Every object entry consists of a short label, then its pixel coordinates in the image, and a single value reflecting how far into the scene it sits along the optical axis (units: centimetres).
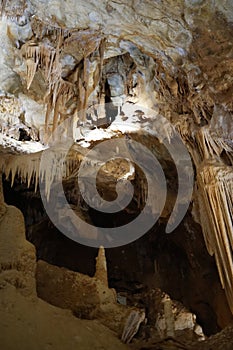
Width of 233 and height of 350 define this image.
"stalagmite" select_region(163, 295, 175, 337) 642
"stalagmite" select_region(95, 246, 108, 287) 626
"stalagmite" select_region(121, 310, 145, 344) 487
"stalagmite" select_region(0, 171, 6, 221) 552
